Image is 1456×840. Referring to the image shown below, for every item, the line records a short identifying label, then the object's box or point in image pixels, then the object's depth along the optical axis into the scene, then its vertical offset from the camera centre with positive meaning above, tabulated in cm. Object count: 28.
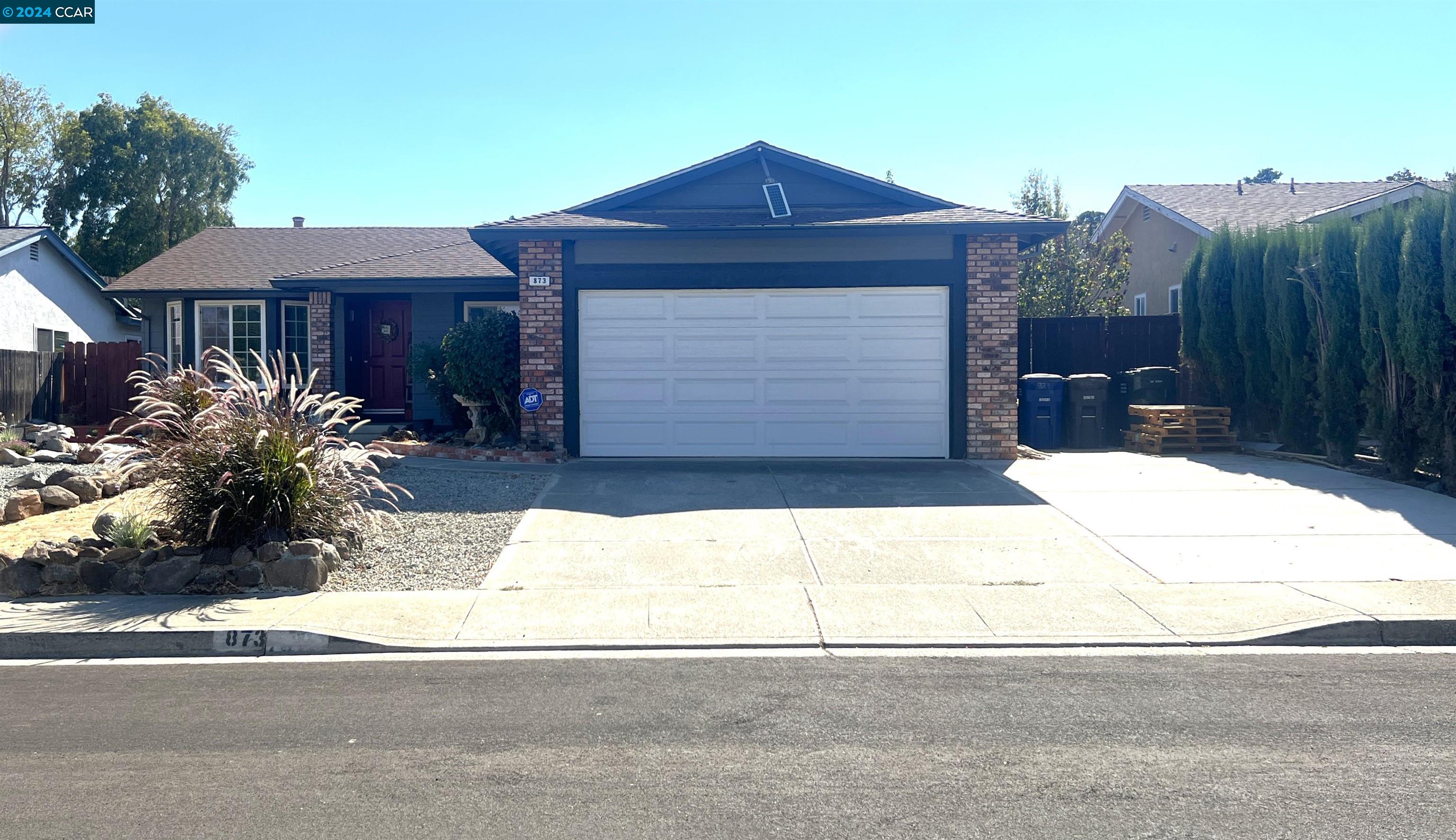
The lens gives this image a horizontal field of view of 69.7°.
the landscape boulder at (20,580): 752 -136
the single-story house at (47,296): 2291 +228
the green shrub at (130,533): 791 -108
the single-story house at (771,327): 1340 +78
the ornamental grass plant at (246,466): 788 -58
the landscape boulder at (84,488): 1099 -102
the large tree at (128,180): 3638 +748
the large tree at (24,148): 3881 +908
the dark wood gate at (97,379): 1898 +22
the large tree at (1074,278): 2481 +255
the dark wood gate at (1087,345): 1741 +67
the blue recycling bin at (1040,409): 1560 -36
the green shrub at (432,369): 1482 +28
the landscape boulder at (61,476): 1121 -92
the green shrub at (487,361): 1366 +36
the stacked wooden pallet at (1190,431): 1491 -66
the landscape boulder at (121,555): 771 -122
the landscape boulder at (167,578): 758 -136
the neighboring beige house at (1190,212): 2017 +356
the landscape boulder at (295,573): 764 -134
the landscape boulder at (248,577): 762 -136
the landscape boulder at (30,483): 1115 -98
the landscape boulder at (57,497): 1066 -108
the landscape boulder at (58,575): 757 -133
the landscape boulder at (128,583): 757 -139
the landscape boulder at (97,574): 760 -133
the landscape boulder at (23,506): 1016 -113
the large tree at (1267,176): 5912 +1191
